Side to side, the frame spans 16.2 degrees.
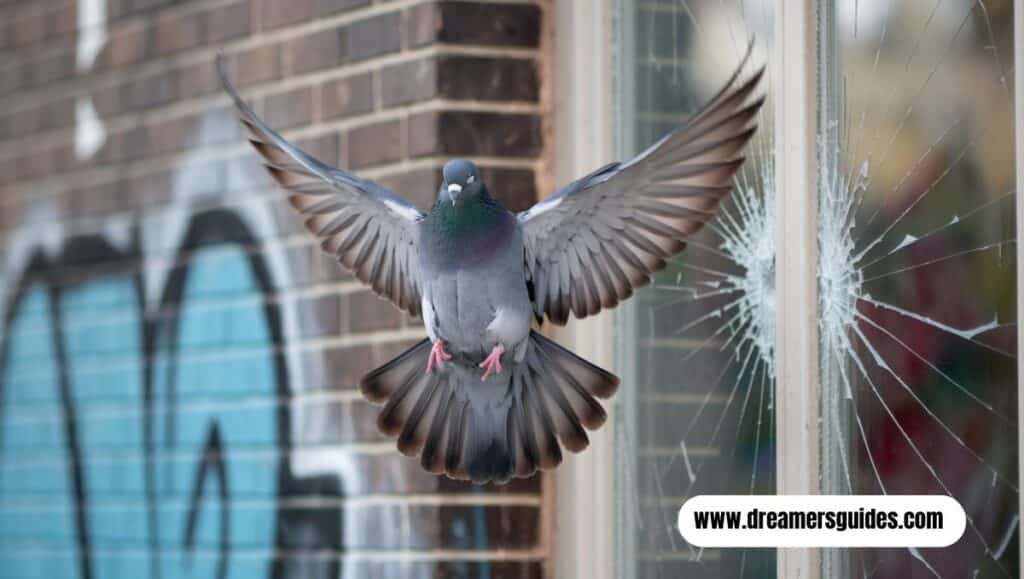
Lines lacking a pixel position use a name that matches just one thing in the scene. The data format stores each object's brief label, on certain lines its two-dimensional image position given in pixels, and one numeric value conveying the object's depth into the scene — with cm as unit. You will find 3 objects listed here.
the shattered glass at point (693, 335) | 666
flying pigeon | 518
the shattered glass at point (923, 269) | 557
